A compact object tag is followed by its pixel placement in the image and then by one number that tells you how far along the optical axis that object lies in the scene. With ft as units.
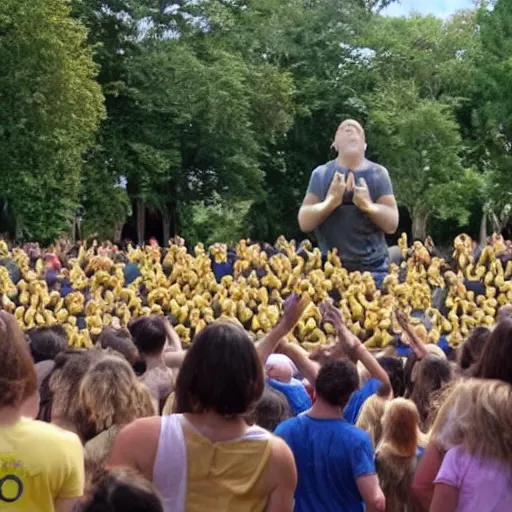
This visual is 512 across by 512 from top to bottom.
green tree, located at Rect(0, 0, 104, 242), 108.17
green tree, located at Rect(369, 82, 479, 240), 133.80
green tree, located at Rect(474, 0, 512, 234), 131.85
